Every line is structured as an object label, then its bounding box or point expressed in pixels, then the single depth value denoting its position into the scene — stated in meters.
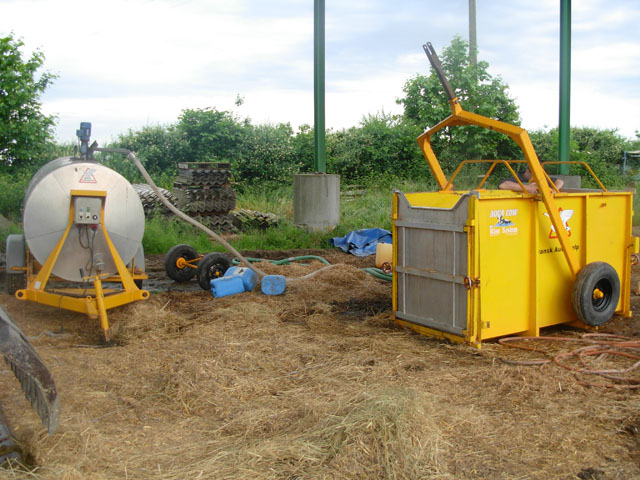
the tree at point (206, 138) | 22.92
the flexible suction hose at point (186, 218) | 8.59
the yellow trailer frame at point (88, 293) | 7.20
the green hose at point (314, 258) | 9.96
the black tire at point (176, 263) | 10.37
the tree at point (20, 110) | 15.82
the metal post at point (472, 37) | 26.75
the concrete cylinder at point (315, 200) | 14.57
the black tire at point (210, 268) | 9.56
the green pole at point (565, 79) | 16.88
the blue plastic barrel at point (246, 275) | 9.16
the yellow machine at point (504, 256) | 6.32
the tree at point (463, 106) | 24.19
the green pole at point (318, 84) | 14.30
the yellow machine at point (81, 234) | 7.46
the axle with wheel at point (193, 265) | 9.59
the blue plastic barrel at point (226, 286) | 8.95
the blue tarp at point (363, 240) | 12.99
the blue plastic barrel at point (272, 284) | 8.95
